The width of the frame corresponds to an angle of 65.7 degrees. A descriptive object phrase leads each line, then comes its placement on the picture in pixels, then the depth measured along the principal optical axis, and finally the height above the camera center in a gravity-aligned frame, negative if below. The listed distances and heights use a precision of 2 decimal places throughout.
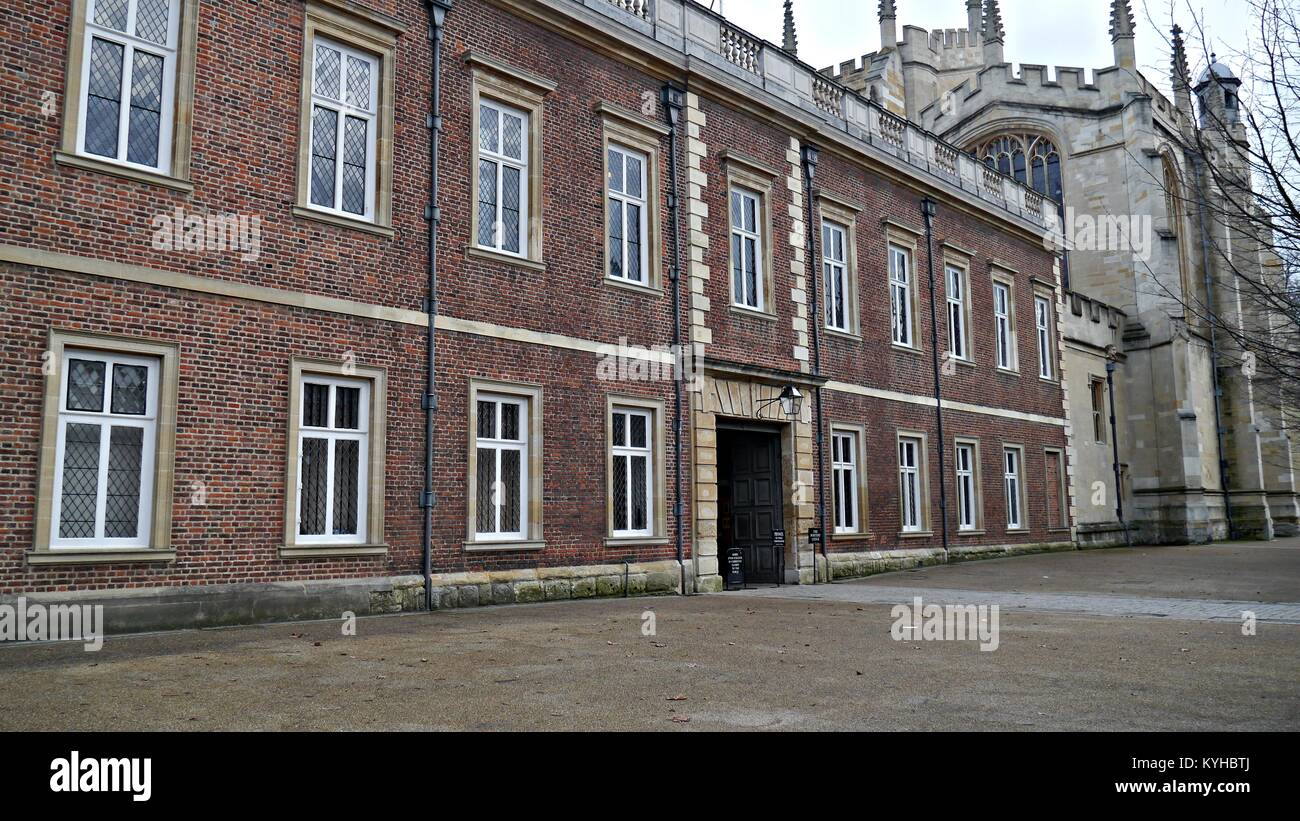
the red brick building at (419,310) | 10.55 +3.03
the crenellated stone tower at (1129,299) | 34.50 +8.20
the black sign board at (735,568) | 19.28 -0.79
